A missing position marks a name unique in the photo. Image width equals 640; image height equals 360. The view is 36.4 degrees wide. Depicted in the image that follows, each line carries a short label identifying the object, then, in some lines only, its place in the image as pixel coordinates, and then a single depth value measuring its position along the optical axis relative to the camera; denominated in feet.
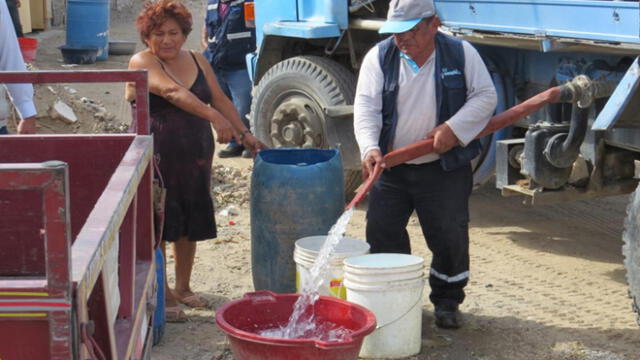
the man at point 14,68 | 15.57
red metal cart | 6.00
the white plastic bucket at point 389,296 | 13.99
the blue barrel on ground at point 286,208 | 15.74
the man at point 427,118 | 14.51
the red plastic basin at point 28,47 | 35.44
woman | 15.49
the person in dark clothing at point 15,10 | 32.04
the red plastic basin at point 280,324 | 11.94
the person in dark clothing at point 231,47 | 30.32
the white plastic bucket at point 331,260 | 14.55
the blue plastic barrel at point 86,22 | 50.90
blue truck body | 15.80
